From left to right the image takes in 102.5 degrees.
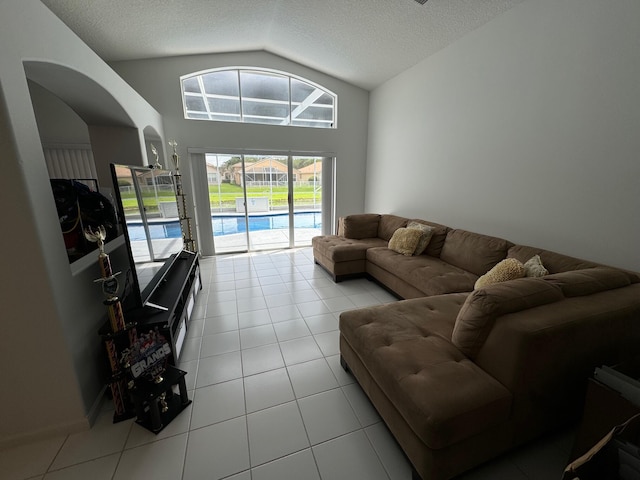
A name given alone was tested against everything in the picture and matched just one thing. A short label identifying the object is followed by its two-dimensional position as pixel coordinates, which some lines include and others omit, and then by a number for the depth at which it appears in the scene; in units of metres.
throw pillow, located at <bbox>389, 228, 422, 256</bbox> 3.26
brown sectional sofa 1.12
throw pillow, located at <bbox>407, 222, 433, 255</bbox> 3.28
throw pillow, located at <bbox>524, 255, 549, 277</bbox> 2.03
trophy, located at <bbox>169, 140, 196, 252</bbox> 3.68
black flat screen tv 1.79
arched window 4.34
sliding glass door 4.73
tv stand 1.77
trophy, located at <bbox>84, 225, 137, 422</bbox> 1.51
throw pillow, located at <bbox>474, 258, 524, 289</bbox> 2.06
